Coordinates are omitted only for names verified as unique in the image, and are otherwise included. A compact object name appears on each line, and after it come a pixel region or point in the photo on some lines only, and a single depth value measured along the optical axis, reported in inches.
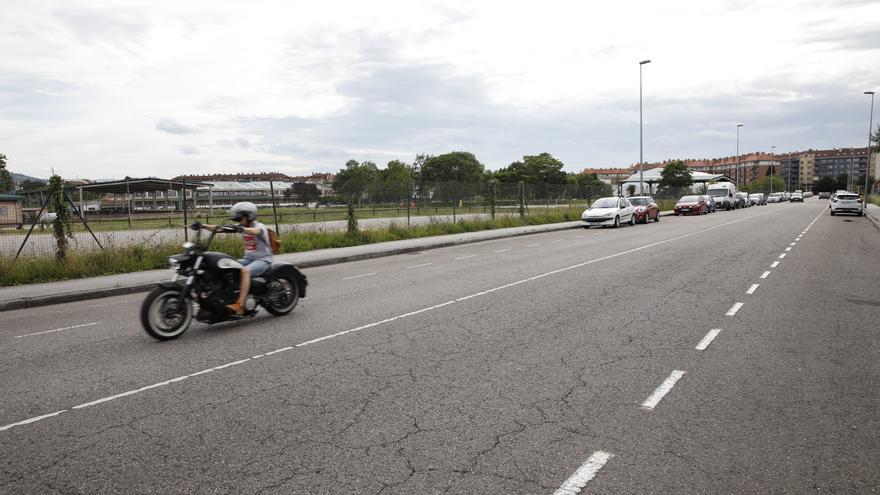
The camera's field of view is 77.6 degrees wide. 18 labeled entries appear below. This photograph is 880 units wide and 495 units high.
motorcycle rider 285.0
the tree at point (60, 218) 491.4
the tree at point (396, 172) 5365.2
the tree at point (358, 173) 5789.9
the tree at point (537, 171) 5105.3
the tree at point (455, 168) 4953.3
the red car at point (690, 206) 1660.9
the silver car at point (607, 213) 1093.1
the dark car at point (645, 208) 1234.6
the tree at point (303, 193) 1058.7
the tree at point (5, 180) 3157.0
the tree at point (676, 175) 3828.2
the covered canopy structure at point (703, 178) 3936.5
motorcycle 260.8
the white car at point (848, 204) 1448.0
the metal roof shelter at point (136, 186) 771.5
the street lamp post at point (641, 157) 1556.3
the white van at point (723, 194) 2058.3
